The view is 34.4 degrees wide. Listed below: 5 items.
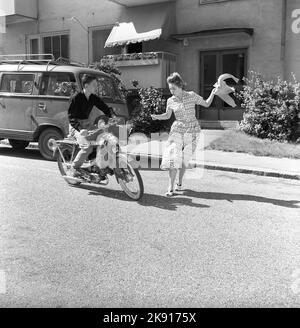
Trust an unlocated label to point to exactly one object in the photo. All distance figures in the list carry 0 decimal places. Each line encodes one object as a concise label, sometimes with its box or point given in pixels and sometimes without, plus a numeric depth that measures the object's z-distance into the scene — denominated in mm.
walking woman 7488
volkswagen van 10523
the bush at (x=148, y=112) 14781
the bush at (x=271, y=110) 13156
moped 7101
